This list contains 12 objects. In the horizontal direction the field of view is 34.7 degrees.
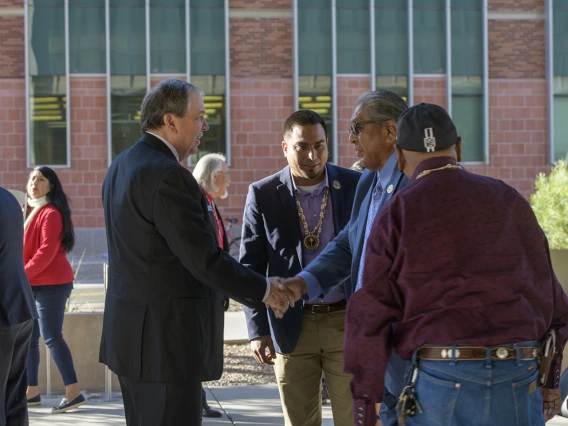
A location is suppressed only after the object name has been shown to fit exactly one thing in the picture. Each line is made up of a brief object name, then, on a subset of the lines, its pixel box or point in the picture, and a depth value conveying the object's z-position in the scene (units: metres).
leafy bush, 8.48
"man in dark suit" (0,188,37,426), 5.27
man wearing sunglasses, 3.82
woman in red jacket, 7.21
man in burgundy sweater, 2.89
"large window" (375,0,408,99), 23.03
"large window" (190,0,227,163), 22.48
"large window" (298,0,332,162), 22.84
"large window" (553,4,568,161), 23.64
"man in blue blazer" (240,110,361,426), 4.80
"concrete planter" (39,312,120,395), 7.93
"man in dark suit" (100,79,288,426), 3.93
